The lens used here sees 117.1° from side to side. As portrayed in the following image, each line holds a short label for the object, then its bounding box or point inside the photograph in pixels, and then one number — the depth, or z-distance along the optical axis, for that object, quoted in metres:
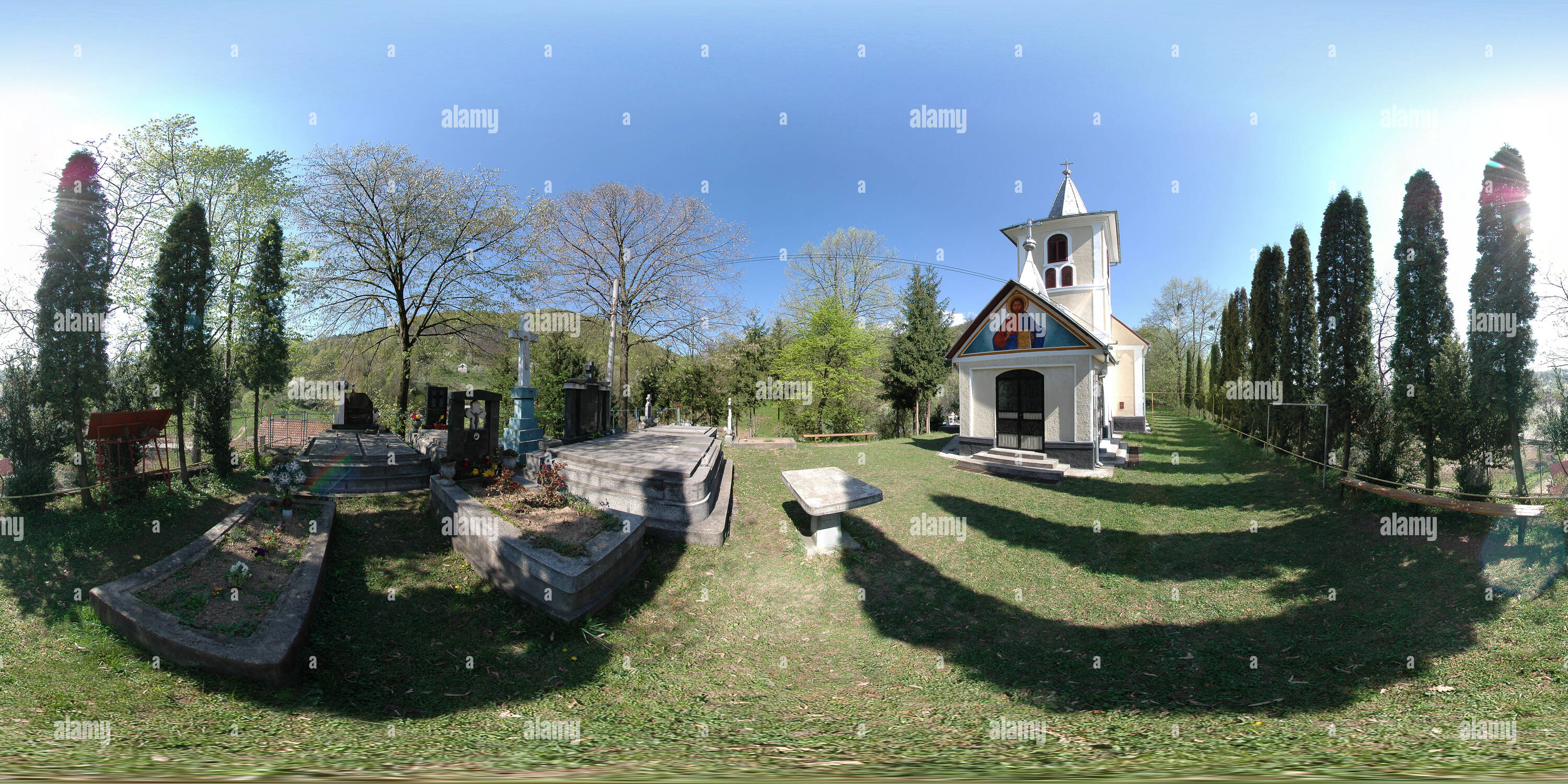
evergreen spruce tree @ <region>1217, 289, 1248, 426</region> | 19.02
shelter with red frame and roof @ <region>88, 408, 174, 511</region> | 7.25
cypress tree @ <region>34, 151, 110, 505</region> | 7.12
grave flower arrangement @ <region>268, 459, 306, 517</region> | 6.74
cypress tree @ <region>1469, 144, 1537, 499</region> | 6.15
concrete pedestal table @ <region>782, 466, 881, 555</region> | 6.79
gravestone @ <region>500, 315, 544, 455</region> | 11.09
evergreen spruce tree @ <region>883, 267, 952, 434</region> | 24.03
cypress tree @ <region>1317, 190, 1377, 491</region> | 8.84
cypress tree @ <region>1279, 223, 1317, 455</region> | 11.65
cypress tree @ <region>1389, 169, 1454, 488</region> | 6.92
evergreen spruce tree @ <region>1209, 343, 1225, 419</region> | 24.44
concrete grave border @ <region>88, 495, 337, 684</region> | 3.60
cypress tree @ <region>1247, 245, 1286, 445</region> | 13.73
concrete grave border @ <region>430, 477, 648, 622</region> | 4.92
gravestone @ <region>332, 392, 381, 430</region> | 17.94
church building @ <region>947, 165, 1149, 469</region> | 12.85
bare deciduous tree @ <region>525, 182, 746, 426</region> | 21.31
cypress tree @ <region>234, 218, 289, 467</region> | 10.77
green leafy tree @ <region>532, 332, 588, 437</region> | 21.59
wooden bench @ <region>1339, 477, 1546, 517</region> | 5.16
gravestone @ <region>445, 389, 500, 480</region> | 8.77
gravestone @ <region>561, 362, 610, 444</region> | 12.67
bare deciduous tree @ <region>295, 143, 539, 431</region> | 16.11
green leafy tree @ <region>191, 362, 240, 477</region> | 9.39
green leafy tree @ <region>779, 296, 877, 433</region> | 22.88
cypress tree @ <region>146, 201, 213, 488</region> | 8.33
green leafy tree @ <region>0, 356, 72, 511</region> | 6.73
